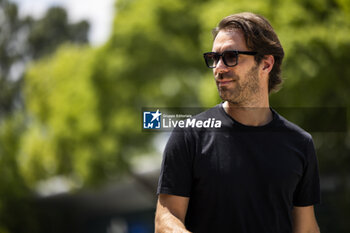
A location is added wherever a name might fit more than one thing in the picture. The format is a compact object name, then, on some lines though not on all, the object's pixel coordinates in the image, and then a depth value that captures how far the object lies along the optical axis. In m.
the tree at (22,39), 75.50
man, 4.80
